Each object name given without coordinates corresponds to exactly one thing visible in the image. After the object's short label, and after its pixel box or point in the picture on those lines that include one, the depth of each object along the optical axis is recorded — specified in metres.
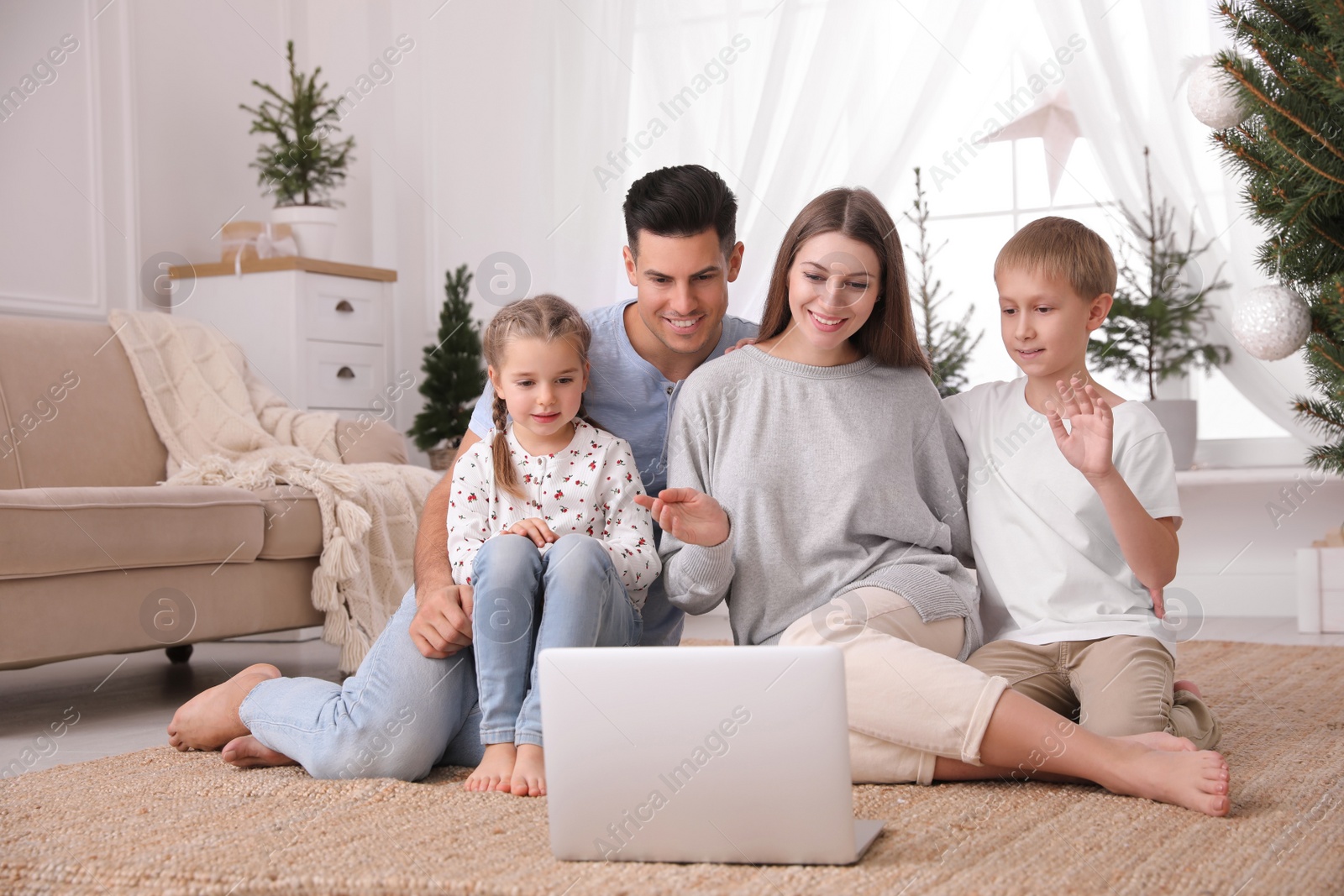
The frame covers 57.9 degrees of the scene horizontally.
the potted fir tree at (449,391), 3.91
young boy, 1.37
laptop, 1.00
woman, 1.33
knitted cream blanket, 2.52
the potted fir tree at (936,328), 3.39
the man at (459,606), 1.48
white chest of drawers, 3.66
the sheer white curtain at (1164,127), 3.23
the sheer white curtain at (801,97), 3.47
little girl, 1.38
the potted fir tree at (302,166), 3.88
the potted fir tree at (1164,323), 3.18
